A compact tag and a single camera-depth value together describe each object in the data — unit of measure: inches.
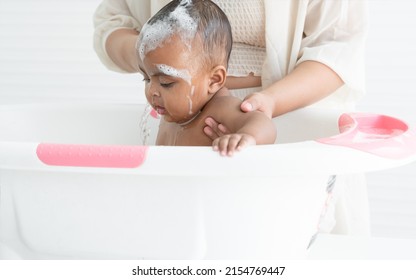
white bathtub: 54.5
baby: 61.8
